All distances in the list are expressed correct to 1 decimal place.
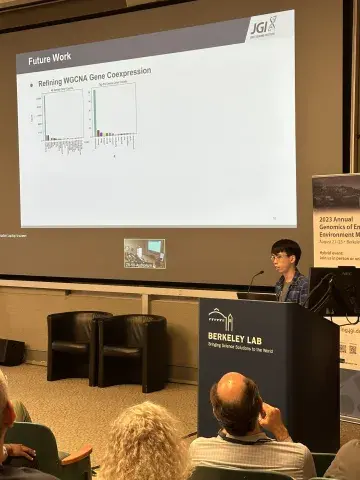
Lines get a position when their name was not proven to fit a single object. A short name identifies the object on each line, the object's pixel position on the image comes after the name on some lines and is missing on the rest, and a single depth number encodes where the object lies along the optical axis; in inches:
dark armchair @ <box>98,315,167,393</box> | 242.4
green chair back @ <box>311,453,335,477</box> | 108.4
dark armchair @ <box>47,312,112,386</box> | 256.1
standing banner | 195.9
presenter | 196.4
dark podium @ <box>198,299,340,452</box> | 133.3
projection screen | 222.2
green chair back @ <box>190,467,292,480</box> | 86.7
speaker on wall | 282.7
